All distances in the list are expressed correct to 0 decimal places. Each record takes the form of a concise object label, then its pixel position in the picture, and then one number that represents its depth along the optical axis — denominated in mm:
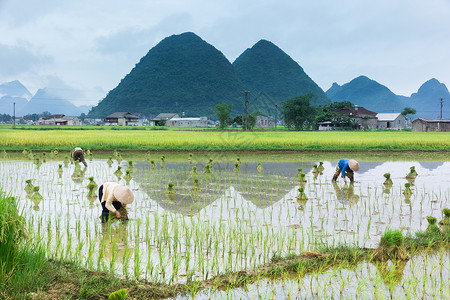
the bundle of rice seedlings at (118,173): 10312
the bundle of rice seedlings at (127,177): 9564
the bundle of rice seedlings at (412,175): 10272
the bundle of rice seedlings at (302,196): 7288
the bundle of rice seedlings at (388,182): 9016
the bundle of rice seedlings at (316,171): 11224
